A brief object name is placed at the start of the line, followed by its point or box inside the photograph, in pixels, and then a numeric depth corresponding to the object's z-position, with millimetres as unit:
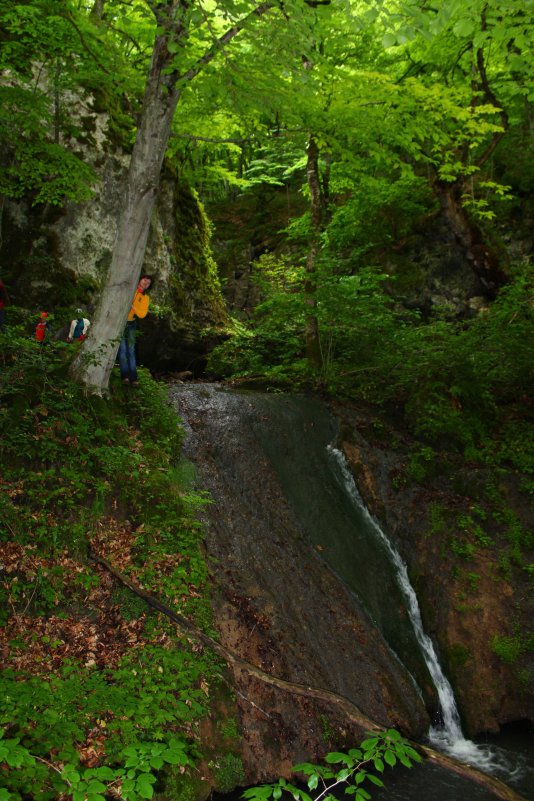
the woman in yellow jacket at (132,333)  7969
